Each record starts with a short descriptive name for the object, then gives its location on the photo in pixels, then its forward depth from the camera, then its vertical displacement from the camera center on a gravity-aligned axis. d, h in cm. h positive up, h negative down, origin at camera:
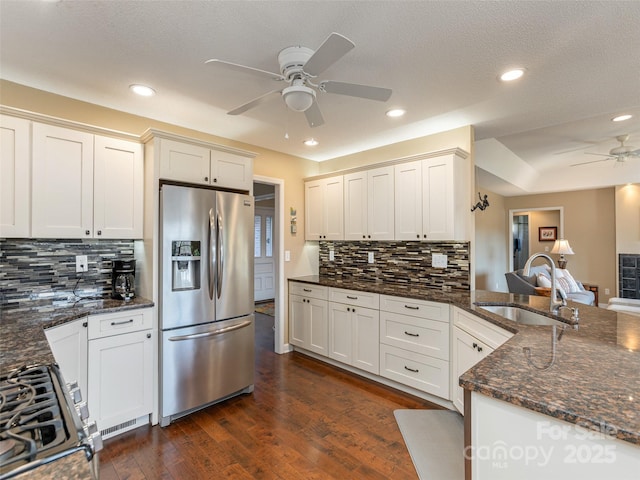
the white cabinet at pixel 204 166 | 262 +69
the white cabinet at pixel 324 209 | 400 +44
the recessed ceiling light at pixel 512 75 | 217 +117
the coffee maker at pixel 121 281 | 263 -32
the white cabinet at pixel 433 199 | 303 +44
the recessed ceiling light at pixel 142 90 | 242 +119
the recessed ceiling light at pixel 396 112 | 286 +119
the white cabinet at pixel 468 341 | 209 -72
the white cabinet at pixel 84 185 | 227 +45
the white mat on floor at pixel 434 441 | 198 -141
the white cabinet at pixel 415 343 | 273 -92
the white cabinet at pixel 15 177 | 212 +45
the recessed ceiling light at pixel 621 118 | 346 +138
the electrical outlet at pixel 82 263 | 261 -16
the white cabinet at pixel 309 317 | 373 -91
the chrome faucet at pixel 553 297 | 205 -36
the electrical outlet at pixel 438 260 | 330 -18
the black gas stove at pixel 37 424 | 72 -49
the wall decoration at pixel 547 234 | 801 +22
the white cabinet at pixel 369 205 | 350 +44
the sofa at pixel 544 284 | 515 -69
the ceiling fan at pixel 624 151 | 452 +130
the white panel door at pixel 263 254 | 707 -25
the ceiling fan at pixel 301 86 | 184 +93
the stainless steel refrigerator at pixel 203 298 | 252 -46
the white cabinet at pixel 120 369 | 224 -92
